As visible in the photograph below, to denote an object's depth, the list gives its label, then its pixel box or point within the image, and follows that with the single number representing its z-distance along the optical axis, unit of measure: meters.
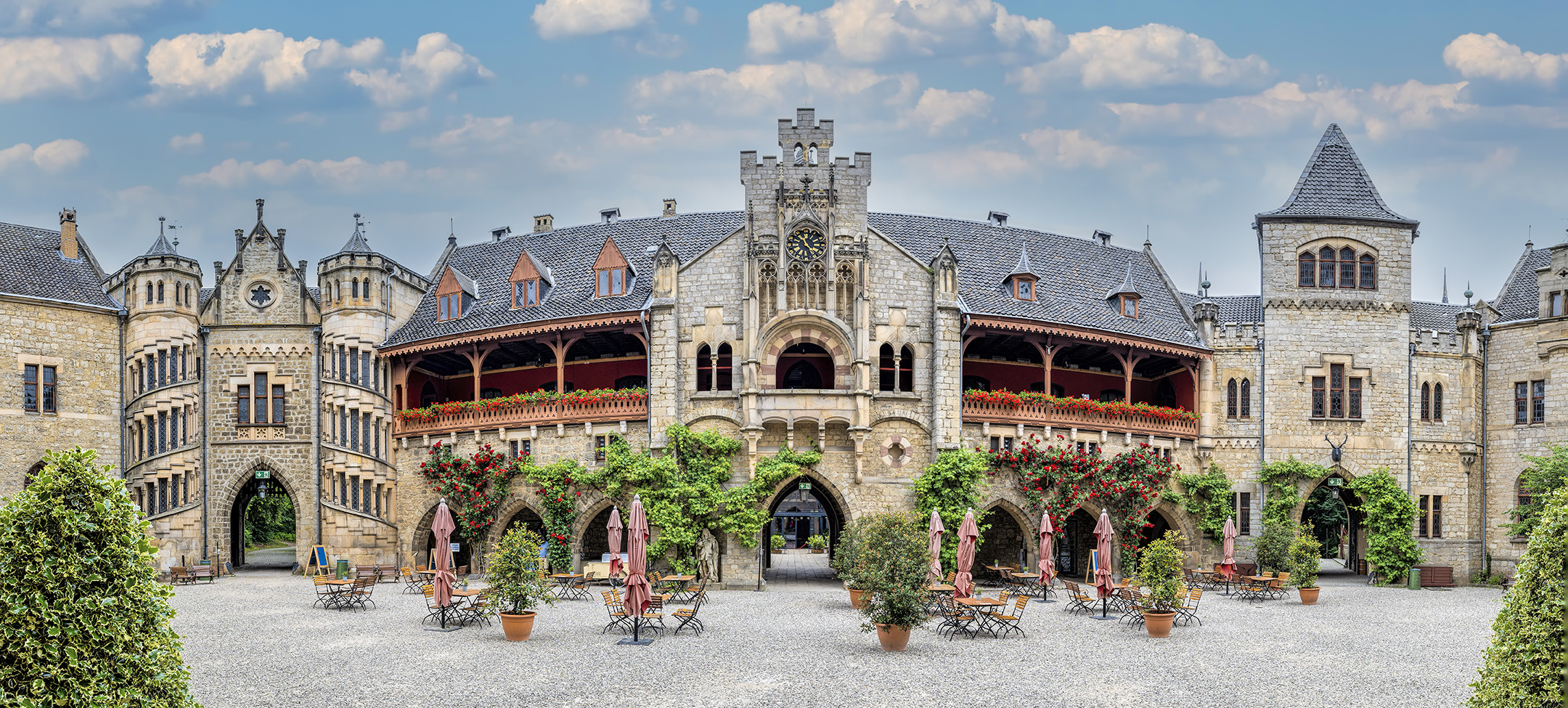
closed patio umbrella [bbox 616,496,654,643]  22.97
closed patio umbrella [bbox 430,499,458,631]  24.23
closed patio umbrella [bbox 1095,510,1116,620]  26.44
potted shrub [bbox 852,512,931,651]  21.00
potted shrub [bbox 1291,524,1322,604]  29.84
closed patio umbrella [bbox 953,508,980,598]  25.38
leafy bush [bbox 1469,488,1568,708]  11.09
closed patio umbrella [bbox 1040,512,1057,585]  29.23
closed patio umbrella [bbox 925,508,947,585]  28.81
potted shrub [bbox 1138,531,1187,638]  23.22
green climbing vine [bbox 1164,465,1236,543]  37.12
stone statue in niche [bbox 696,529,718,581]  33.34
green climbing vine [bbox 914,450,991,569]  33.38
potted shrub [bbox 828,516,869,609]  28.06
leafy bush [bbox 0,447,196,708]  10.54
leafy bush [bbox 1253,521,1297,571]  33.16
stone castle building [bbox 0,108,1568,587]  34.50
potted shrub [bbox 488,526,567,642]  22.17
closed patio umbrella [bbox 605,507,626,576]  25.02
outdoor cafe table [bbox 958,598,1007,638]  22.86
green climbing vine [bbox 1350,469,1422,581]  37.06
